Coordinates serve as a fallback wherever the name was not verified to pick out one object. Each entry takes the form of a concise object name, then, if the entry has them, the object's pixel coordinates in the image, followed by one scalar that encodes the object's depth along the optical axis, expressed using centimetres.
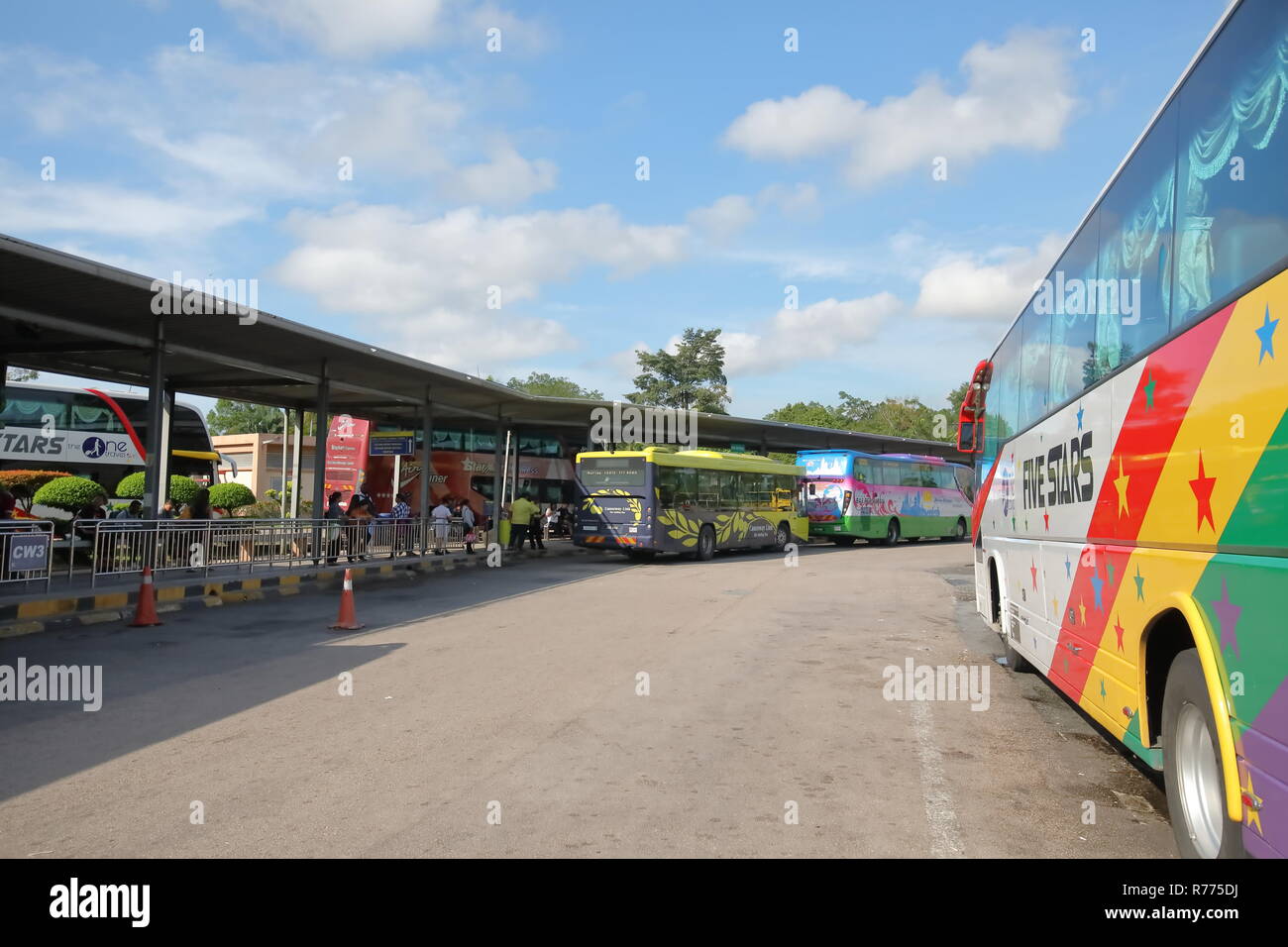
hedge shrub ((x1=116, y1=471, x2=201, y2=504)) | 2202
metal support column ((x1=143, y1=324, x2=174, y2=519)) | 1393
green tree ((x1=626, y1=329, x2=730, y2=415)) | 7019
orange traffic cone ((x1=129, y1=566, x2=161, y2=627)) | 1152
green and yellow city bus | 2380
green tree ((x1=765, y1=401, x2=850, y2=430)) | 7938
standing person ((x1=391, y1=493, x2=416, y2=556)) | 2036
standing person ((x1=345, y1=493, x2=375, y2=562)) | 1861
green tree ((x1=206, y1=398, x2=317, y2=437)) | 8988
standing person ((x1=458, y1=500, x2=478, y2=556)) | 2402
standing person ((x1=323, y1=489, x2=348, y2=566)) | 1798
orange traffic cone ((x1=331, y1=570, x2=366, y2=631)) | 1161
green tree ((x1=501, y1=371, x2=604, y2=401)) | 9231
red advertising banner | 2777
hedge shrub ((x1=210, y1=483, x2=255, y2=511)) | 2442
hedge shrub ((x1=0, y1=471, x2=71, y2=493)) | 1895
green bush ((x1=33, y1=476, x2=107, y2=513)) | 1881
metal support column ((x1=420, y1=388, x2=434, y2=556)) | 2235
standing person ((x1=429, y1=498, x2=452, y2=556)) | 2227
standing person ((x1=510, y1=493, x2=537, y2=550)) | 2616
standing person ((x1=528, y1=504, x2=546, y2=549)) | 2825
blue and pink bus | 3144
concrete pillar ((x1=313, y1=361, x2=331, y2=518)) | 1872
